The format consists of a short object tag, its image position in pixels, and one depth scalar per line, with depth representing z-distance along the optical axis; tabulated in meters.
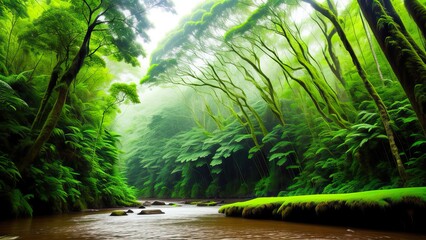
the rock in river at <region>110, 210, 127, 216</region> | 9.16
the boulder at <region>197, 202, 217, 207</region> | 14.45
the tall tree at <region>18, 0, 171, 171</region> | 8.30
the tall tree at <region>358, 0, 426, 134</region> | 3.97
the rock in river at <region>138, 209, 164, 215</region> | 9.85
